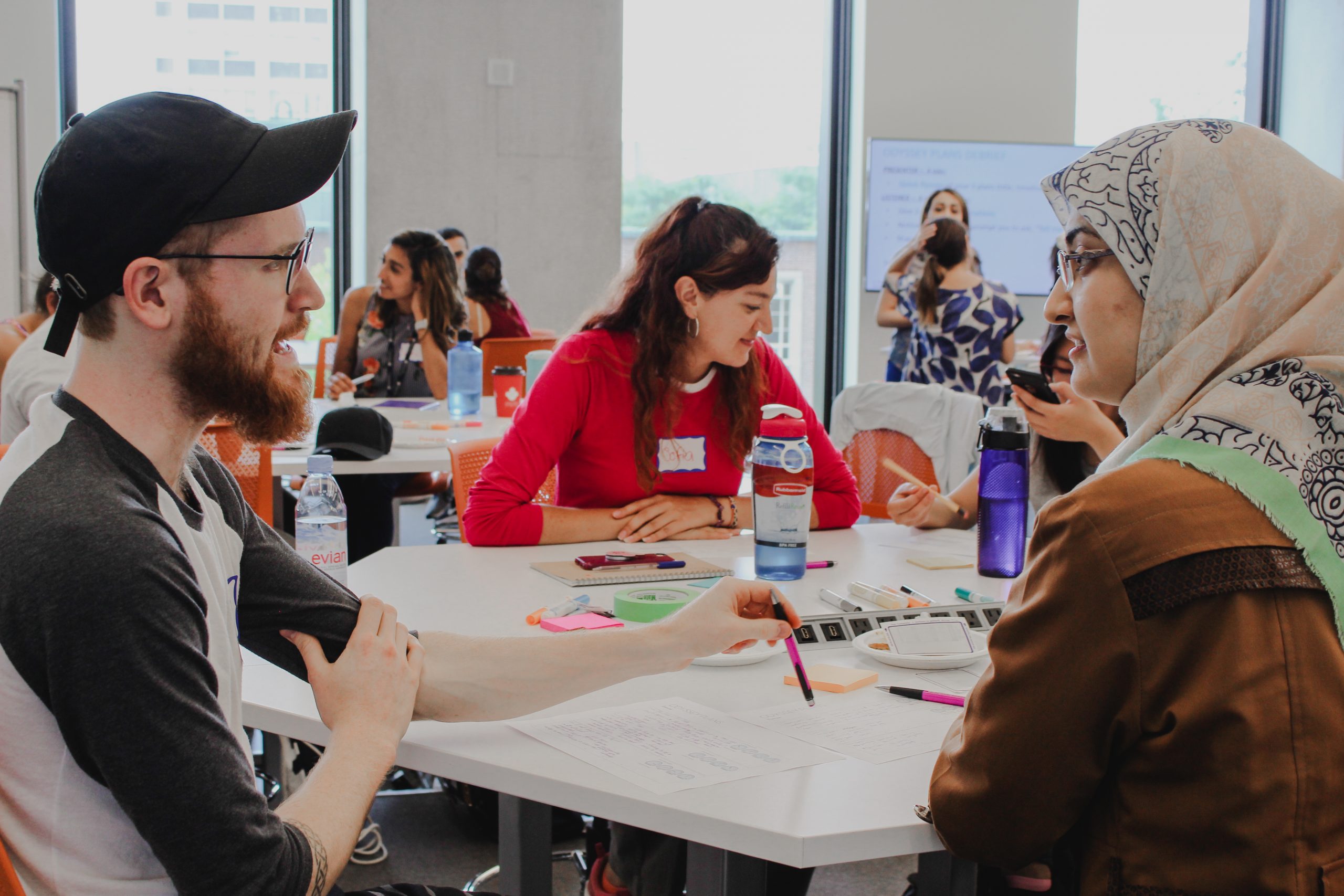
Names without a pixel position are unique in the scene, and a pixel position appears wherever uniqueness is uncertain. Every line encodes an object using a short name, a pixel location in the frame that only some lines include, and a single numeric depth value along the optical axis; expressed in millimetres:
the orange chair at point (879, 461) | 3279
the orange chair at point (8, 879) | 804
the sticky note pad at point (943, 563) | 2035
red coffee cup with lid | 4344
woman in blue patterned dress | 5246
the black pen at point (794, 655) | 1293
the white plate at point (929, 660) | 1459
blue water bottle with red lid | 1878
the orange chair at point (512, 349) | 5125
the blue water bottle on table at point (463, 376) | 4289
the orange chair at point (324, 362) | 5492
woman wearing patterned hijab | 910
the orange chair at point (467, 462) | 2492
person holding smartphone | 2346
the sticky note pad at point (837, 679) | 1391
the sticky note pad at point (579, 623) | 1591
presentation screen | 7199
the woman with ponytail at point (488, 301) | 6176
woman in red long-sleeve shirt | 2279
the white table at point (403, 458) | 3199
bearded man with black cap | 831
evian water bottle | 1781
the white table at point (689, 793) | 1018
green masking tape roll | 1625
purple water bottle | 1917
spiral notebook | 1886
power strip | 1584
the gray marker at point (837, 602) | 1692
